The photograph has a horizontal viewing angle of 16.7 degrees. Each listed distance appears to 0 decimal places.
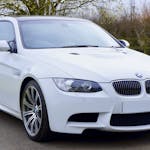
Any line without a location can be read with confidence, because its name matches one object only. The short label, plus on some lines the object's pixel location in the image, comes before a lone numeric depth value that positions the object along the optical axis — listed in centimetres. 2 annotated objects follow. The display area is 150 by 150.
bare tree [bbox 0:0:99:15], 2158
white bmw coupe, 568
